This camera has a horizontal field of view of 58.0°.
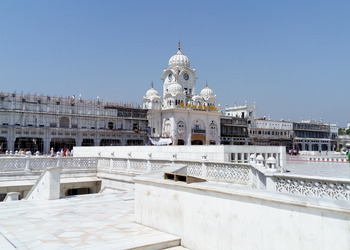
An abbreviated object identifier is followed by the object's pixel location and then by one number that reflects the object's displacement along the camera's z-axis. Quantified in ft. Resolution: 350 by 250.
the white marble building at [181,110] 162.91
